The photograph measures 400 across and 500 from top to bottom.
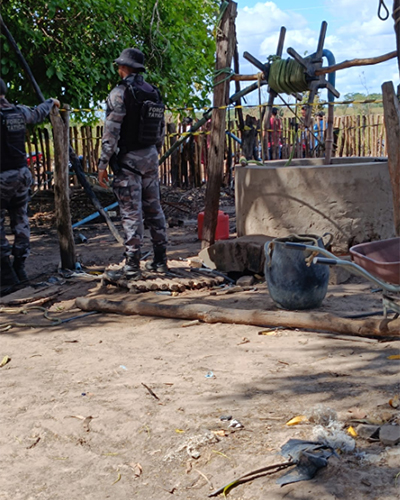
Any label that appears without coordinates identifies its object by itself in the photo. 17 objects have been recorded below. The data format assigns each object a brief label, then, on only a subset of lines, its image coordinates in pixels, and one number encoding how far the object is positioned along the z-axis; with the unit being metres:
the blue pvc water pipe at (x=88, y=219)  10.10
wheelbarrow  3.57
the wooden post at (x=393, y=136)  5.64
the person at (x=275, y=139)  16.76
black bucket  5.33
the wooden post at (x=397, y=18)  4.87
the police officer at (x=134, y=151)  6.13
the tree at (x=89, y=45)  9.86
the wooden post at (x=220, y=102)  7.22
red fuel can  8.41
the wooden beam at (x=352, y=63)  6.23
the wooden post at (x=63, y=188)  7.02
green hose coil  7.03
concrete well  6.89
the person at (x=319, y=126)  18.09
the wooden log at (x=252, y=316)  4.52
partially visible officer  6.44
